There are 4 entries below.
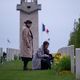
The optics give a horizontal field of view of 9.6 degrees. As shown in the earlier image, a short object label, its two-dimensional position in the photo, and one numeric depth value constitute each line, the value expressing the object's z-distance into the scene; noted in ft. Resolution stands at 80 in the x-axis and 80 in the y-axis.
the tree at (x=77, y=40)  135.08
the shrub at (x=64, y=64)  72.02
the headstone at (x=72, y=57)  68.39
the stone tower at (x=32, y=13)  137.90
